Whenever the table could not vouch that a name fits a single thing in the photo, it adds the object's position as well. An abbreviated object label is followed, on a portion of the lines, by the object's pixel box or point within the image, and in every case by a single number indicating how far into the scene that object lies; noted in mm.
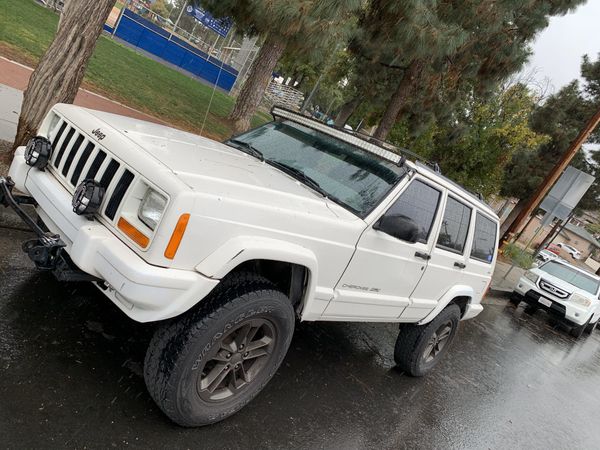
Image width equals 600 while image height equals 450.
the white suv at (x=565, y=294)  11266
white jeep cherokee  2479
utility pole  13859
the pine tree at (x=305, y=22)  7430
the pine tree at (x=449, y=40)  9633
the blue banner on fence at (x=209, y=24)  33156
